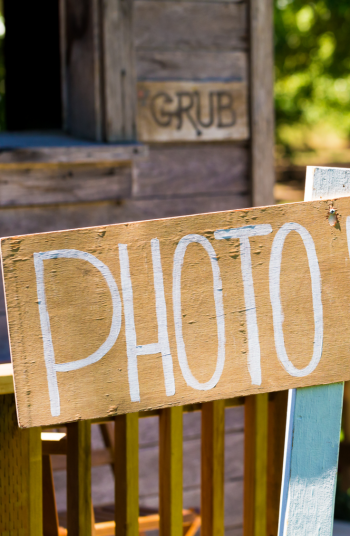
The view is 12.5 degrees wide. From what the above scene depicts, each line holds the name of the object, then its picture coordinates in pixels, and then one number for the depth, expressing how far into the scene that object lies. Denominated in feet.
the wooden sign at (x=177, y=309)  7.91
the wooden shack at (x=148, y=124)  11.76
